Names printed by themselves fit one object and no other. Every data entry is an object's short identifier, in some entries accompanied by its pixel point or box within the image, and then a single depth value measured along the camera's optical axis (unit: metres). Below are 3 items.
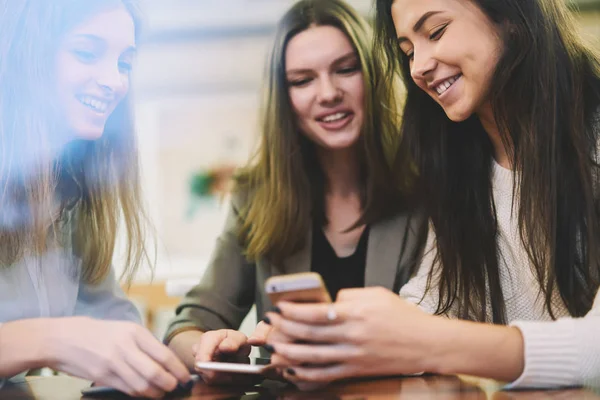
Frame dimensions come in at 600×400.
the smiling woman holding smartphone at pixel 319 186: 1.16
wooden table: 0.57
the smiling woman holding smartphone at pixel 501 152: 0.83
